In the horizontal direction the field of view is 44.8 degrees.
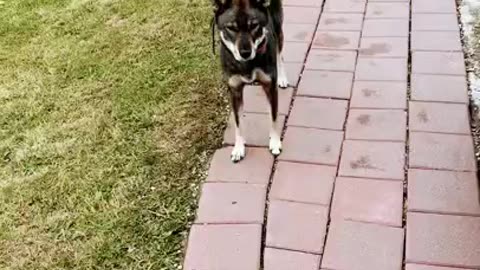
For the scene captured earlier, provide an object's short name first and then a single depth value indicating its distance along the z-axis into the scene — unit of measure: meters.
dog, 2.40
